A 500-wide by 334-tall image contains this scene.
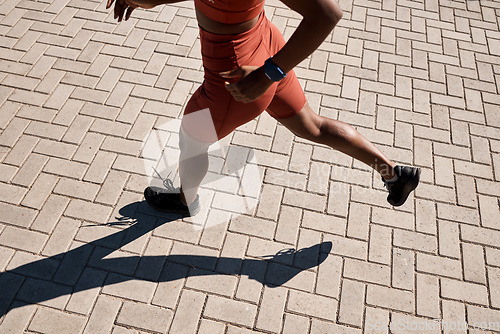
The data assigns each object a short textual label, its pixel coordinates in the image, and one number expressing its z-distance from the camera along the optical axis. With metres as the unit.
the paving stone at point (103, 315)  2.60
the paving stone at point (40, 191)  3.11
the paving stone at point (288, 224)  3.05
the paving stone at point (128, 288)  2.73
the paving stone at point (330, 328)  2.66
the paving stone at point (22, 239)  2.89
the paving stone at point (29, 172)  3.20
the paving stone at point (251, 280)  2.77
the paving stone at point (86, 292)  2.66
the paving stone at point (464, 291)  2.84
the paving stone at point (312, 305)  2.72
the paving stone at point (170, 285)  2.72
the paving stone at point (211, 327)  2.62
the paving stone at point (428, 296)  2.77
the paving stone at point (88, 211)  3.06
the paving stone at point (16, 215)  3.00
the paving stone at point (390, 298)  2.78
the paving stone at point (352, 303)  2.71
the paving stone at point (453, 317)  2.72
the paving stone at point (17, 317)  2.57
